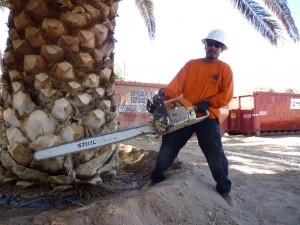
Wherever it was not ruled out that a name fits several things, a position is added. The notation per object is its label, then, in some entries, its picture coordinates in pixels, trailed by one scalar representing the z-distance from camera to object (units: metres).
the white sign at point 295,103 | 10.38
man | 2.52
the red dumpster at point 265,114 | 9.51
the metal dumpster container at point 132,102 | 8.11
